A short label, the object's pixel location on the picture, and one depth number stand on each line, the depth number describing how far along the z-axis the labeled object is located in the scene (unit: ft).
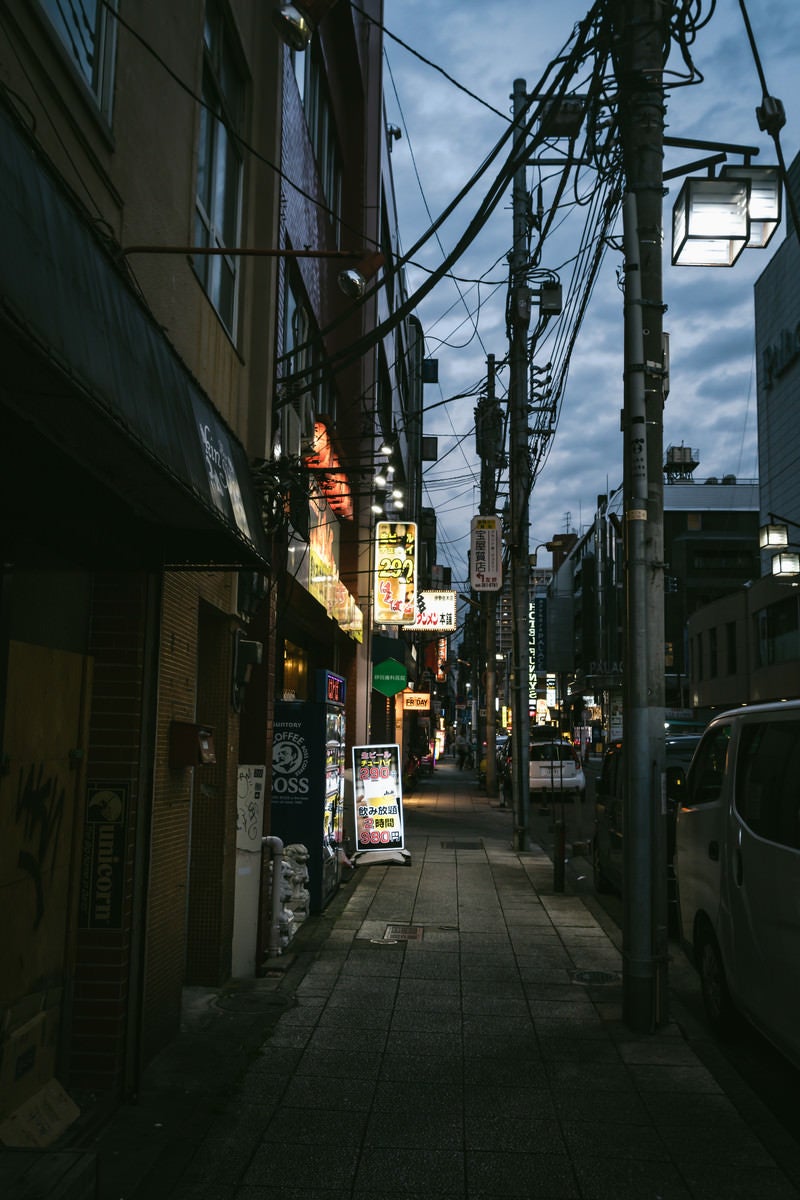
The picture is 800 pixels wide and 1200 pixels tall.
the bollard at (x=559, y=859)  43.01
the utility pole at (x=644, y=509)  23.94
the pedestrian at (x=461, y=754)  192.56
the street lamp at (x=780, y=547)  78.28
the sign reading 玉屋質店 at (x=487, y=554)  86.69
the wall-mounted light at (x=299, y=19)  20.88
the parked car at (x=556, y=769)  93.25
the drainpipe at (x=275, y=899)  29.14
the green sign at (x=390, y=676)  70.97
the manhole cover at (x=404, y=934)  33.09
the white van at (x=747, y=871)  17.46
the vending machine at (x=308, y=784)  37.24
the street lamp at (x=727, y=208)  25.44
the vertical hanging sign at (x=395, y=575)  70.23
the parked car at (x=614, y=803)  37.45
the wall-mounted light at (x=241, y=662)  28.55
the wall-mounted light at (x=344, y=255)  19.47
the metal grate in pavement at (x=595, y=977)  27.96
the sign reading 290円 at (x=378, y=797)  49.90
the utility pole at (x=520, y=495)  59.11
